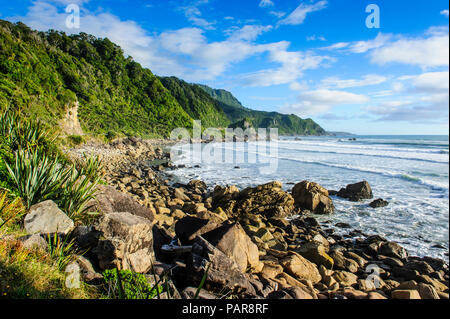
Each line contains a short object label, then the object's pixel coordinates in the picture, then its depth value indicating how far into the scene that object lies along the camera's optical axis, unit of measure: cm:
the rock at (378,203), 1267
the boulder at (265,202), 1125
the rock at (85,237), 396
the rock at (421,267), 684
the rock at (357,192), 1388
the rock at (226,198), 1129
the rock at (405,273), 653
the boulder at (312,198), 1178
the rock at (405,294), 527
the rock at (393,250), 771
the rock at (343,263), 670
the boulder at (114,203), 554
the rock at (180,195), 1278
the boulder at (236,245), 477
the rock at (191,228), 547
